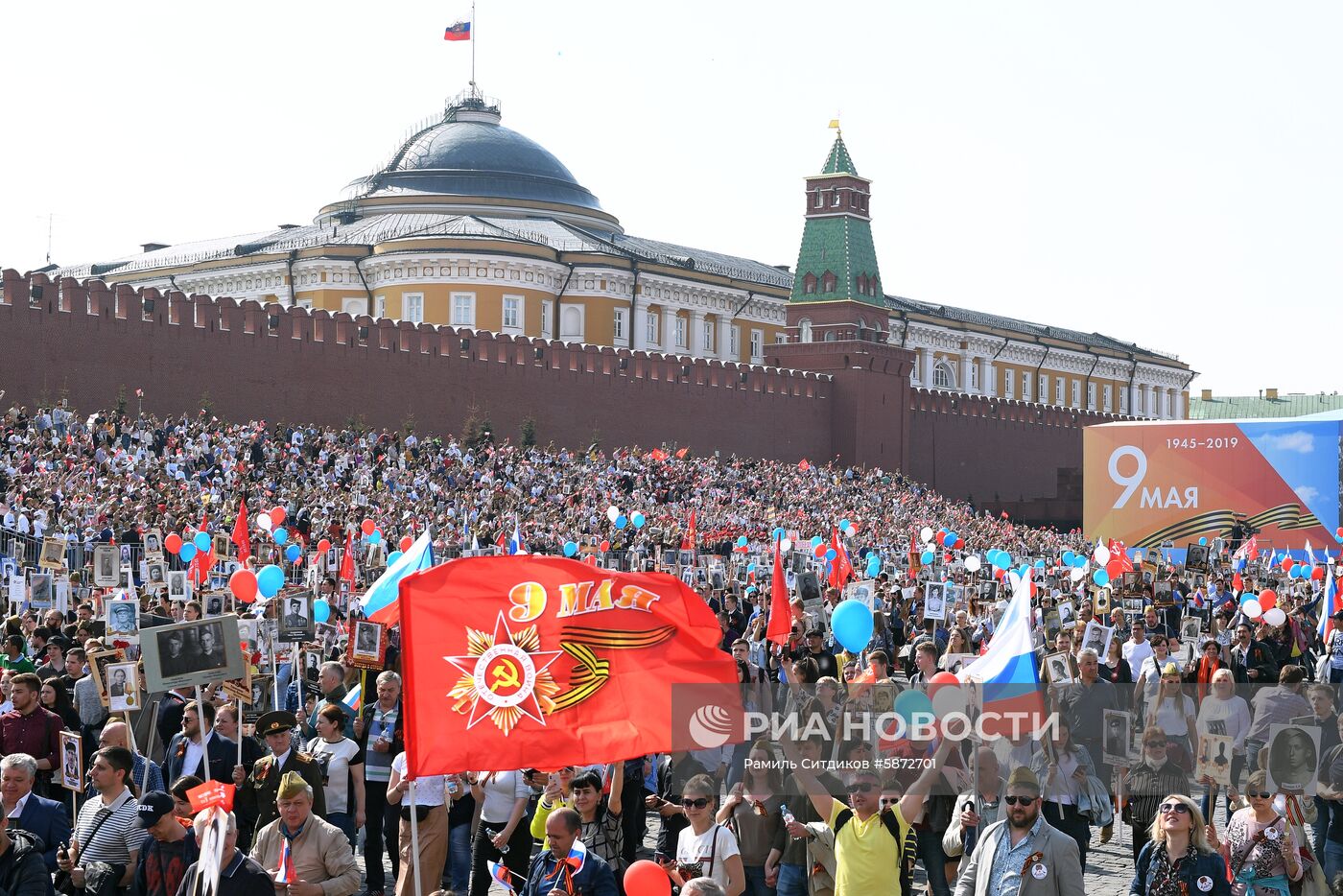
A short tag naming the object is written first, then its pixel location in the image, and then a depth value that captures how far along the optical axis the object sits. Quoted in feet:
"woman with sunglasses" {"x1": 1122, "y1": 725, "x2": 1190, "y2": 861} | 29.40
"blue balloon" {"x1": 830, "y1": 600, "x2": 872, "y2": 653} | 37.96
